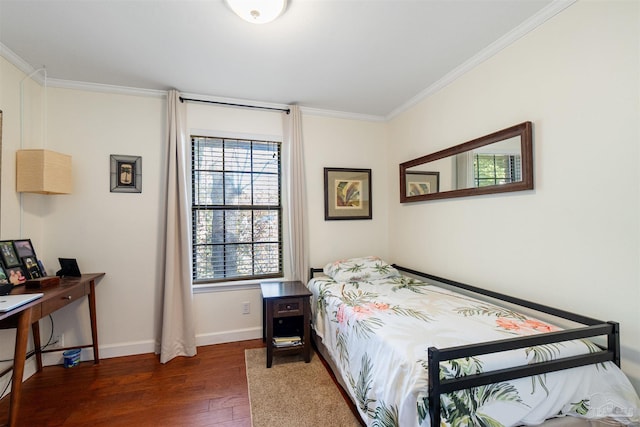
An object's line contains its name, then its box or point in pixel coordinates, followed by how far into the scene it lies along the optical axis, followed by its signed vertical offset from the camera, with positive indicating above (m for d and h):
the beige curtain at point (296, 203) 2.96 +0.15
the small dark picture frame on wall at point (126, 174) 2.60 +0.43
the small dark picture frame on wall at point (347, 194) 3.19 +0.28
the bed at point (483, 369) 1.08 -0.69
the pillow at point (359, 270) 2.72 -0.56
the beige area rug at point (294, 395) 1.74 -1.31
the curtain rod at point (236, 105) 2.75 +1.21
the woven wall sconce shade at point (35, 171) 2.12 +0.38
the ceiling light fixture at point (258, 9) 1.54 +1.22
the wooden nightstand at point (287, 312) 2.37 -0.85
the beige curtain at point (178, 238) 2.58 -0.20
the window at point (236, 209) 2.90 +0.09
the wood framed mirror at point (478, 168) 1.79 +0.39
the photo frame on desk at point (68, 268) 2.35 -0.43
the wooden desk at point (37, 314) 1.53 -0.62
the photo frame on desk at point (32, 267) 2.11 -0.39
